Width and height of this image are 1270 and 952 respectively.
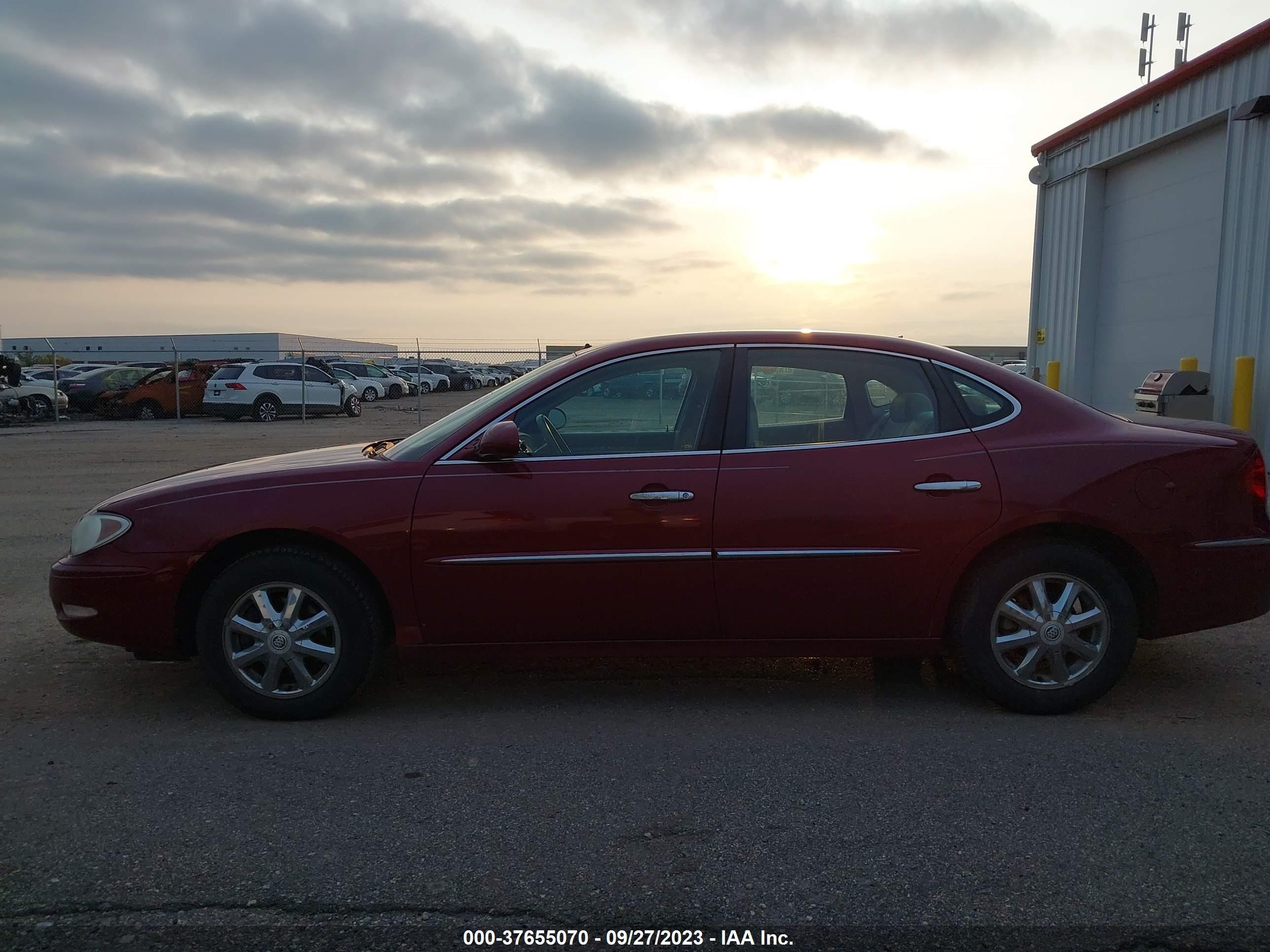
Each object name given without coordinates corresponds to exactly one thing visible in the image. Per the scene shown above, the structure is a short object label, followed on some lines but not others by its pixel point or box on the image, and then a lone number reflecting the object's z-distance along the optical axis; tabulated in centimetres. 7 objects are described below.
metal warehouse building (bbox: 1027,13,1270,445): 927
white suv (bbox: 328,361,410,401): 4012
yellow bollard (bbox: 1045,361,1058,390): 1257
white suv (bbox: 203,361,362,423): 2533
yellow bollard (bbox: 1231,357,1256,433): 912
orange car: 2623
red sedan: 408
